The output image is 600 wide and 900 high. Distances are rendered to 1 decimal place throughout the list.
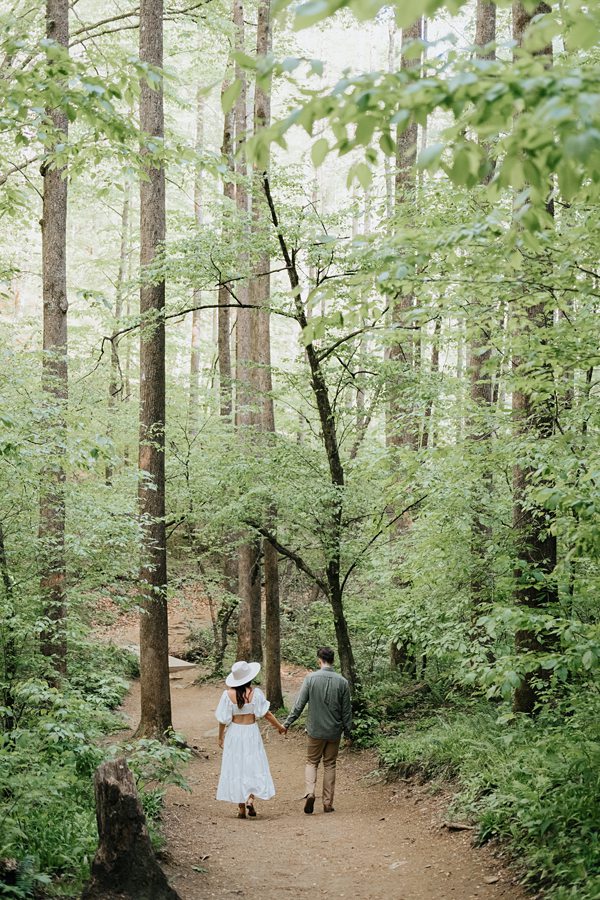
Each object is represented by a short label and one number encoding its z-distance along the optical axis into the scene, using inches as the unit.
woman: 319.9
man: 330.0
